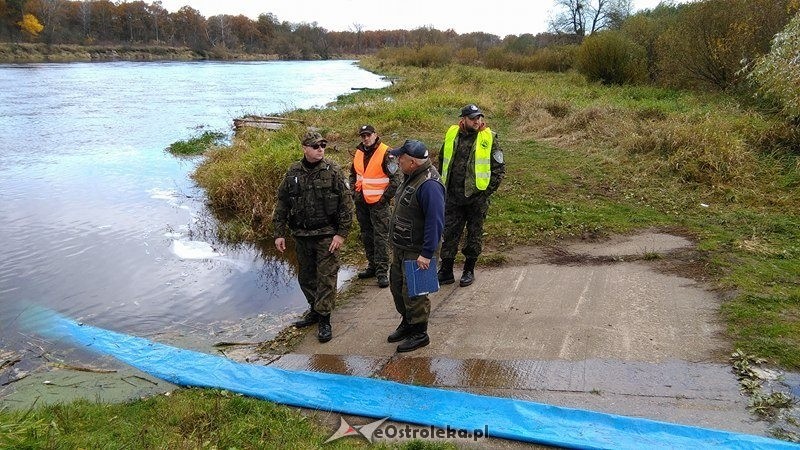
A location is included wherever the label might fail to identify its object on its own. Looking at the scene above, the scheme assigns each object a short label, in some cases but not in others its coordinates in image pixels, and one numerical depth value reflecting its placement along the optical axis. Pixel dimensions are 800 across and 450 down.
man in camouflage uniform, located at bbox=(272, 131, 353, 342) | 5.27
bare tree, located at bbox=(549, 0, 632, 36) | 43.03
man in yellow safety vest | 5.96
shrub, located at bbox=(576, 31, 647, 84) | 23.59
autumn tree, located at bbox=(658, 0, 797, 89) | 15.78
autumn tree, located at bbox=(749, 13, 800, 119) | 9.64
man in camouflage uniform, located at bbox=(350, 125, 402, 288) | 6.24
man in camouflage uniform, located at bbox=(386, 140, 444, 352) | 4.59
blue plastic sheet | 3.51
